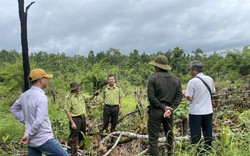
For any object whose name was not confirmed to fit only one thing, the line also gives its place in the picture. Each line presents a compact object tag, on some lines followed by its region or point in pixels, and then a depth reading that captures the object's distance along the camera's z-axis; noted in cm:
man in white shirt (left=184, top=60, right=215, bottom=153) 360
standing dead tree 529
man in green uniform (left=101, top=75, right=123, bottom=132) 520
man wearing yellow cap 258
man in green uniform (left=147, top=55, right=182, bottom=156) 338
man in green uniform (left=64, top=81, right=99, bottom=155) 429
